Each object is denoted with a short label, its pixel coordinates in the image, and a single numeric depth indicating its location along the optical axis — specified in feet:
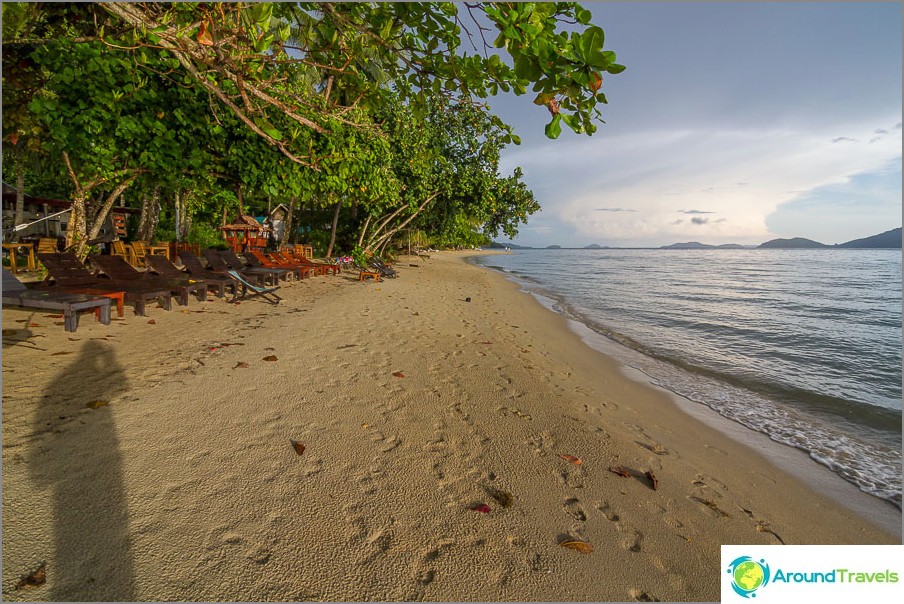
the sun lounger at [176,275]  28.53
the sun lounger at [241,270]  33.42
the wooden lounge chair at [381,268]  53.36
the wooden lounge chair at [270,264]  41.91
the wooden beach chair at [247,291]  28.25
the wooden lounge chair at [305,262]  48.27
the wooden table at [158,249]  51.75
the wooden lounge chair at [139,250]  46.19
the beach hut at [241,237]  67.77
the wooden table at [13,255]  37.19
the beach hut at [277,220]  91.79
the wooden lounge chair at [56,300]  17.24
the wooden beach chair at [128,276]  24.73
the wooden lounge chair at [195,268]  30.30
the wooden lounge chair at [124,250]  47.03
